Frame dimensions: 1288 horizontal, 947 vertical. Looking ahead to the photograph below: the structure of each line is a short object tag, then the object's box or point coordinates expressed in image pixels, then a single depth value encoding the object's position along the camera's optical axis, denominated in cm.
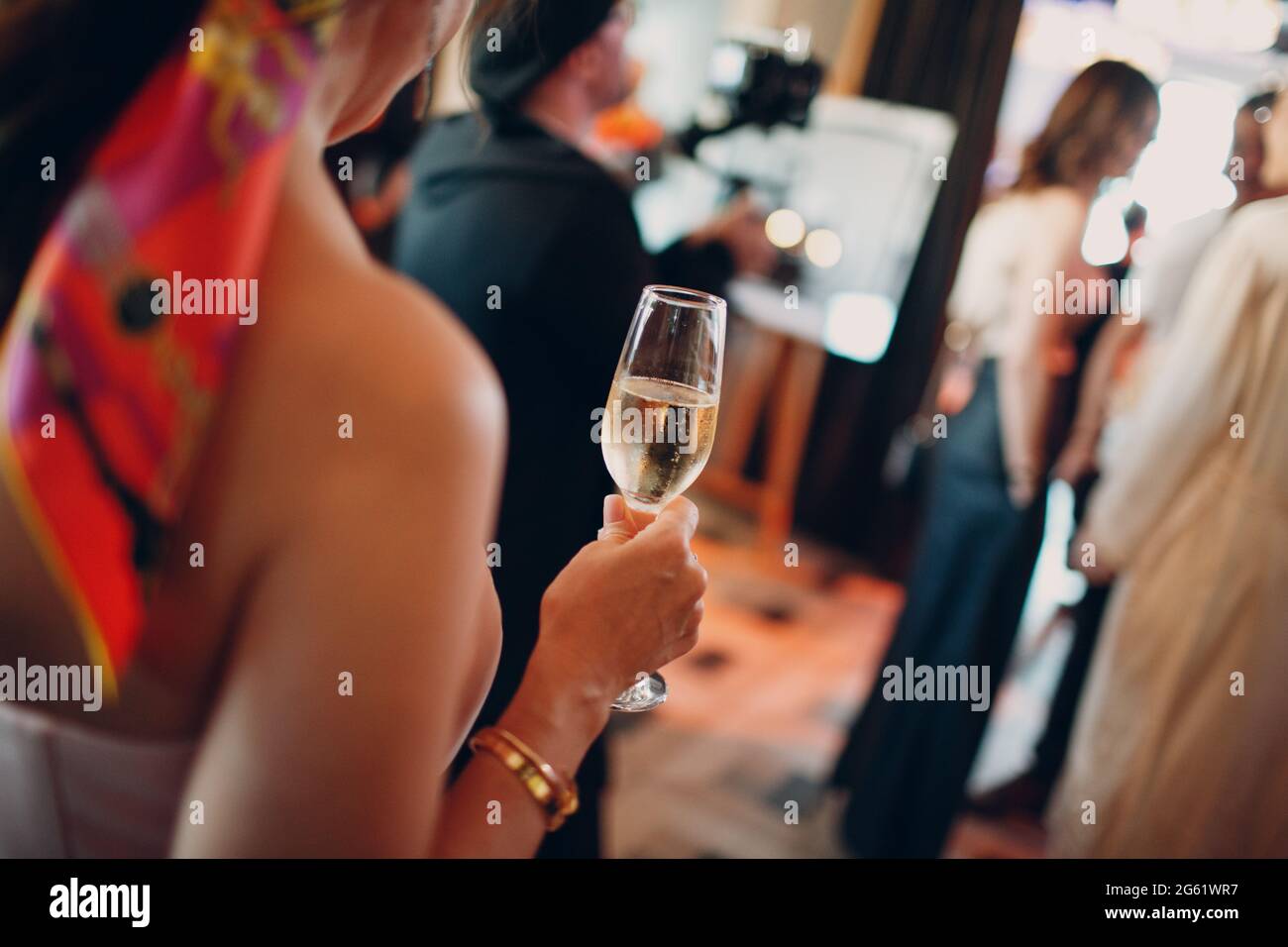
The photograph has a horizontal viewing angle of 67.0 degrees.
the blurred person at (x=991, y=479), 200
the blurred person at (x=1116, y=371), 204
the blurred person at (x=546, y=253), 113
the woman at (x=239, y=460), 40
